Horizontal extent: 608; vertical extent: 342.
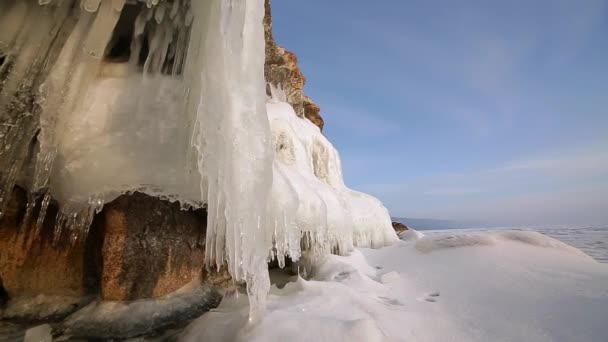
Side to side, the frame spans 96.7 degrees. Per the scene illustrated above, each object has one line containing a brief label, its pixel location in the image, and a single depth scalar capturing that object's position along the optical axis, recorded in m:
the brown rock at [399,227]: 11.64
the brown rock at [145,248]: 2.74
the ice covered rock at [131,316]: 2.44
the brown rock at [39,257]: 2.65
